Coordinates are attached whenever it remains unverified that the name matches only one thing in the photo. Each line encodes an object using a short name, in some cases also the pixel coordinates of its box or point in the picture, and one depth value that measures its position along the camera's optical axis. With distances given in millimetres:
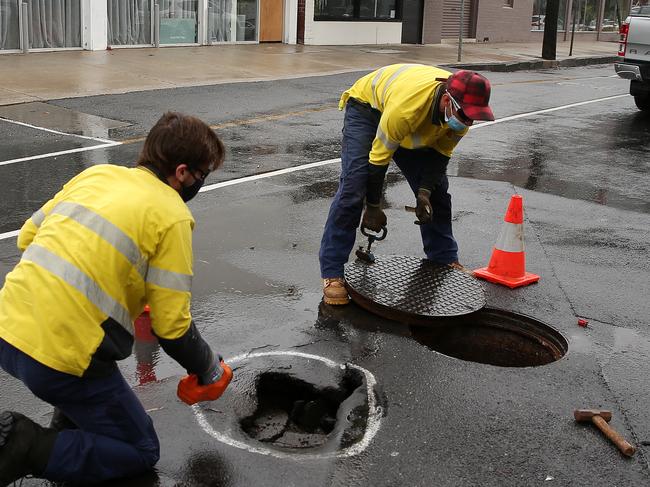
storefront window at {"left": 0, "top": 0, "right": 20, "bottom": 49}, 15742
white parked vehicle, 13391
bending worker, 4633
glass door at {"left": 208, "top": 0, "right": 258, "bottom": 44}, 20203
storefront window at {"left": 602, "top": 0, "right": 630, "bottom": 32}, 35906
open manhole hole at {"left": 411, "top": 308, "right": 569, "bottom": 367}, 4906
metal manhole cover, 4879
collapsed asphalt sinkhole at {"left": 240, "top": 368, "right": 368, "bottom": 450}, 3762
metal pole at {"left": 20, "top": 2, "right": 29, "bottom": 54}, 15805
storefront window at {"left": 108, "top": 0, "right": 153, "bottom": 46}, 17750
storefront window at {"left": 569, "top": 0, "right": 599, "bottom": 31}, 33750
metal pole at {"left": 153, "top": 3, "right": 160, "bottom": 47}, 18375
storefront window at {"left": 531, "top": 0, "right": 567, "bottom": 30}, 31469
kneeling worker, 2861
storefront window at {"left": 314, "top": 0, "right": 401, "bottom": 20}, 22609
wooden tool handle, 3602
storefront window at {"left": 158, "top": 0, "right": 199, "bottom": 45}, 19000
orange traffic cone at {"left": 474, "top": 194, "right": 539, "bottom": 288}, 5645
